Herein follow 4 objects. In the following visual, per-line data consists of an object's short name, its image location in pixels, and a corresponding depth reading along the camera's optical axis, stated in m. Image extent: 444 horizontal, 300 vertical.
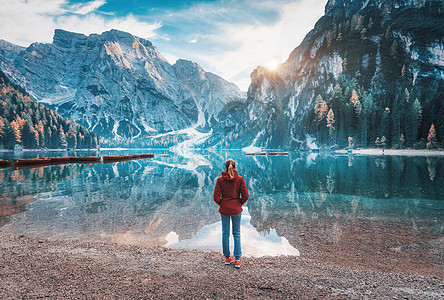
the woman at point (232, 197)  6.74
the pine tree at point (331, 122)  110.62
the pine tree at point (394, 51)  119.95
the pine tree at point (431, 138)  71.75
